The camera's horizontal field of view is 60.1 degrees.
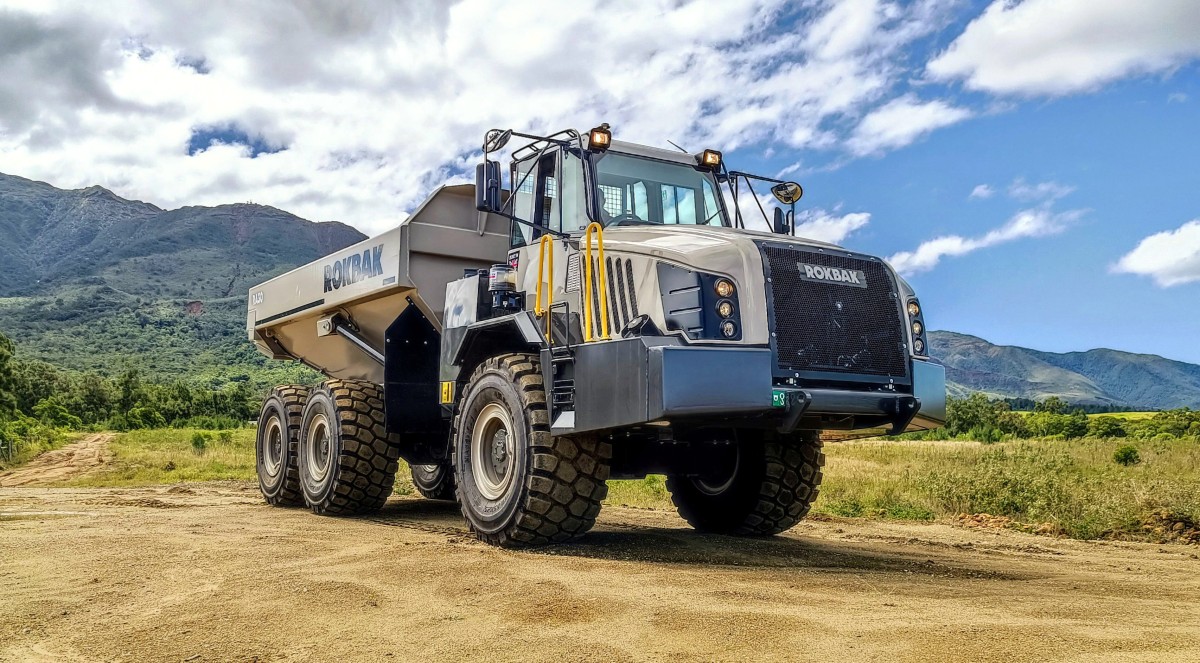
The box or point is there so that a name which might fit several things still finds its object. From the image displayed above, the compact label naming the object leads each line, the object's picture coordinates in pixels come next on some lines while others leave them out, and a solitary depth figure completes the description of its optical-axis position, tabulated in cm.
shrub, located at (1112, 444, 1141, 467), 1833
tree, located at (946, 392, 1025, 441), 3934
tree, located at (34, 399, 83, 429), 4322
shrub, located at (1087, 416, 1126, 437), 3412
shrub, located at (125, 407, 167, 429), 4691
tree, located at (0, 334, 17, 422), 3603
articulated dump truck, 714
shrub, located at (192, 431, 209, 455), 2688
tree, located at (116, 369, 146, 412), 5166
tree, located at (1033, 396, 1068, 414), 4726
